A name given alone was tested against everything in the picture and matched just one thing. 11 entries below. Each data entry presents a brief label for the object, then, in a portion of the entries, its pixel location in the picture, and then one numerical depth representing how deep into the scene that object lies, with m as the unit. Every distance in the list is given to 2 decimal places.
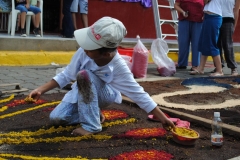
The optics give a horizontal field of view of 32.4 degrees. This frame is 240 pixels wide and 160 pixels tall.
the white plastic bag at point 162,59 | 7.28
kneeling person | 3.15
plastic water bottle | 3.24
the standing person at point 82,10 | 9.64
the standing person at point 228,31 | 7.23
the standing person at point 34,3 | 9.12
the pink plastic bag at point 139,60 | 6.72
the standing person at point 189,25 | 7.80
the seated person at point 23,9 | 8.80
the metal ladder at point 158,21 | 9.66
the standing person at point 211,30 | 7.04
